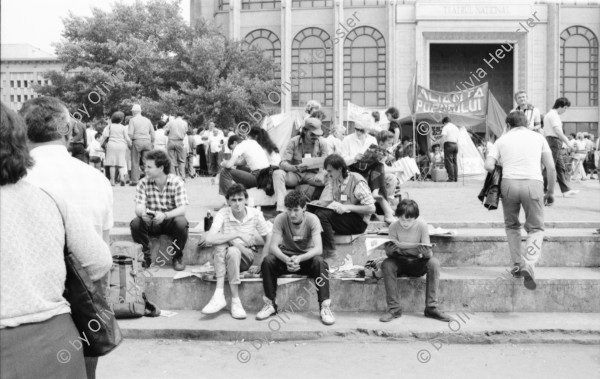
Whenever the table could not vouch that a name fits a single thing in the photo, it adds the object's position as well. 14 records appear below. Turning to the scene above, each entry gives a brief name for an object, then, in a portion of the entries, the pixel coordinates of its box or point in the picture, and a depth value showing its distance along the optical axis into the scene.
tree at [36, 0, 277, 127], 32.50
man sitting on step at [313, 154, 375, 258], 7.83
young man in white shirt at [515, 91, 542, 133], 10.59
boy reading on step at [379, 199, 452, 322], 6.76
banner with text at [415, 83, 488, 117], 19.81
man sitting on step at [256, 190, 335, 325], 6.81
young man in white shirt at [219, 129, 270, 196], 9.57
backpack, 6.55
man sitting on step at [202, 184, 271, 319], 6.90
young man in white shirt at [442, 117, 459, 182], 16.36
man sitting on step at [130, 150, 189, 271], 7.67
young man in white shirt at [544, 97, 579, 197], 11.09
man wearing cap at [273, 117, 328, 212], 9.07
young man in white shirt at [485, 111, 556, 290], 7.01
